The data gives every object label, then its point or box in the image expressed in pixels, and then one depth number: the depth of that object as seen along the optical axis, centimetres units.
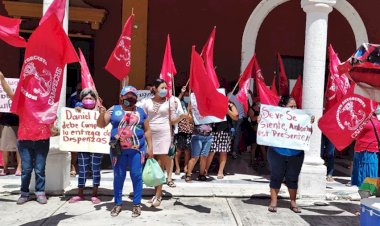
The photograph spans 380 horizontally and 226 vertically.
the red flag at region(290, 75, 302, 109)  785
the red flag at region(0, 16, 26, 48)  586
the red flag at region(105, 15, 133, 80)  672
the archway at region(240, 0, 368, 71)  1030
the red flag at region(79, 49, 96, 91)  683
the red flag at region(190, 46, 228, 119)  625
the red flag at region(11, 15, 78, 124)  575
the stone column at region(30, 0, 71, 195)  663
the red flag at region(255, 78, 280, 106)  683
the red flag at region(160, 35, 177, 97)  702
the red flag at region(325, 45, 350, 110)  714
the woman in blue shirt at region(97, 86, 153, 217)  552
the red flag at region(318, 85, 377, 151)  566
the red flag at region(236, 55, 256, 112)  764
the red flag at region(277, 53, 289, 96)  900
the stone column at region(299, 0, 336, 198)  685
